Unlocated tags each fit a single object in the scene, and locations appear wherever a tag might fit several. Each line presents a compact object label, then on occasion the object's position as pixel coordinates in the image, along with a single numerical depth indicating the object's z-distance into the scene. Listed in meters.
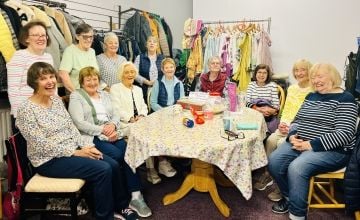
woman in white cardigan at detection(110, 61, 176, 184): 2.75
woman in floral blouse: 1.87
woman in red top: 3.30
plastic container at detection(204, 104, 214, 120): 2.39
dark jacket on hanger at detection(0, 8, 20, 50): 2.34
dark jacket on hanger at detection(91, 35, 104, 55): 3.36
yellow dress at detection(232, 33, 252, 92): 3.93
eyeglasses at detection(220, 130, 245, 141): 1.92
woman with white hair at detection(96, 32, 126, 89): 3.08
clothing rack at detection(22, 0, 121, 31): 3.76
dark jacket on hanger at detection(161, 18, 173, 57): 4.54
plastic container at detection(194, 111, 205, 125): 2.25
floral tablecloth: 1.81
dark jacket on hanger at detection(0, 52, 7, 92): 2.30
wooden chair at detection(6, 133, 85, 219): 1.84
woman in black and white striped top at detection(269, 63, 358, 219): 2.04
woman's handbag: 1.91
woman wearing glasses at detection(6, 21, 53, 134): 2.22
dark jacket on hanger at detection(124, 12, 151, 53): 4.22
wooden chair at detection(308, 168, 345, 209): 2.08
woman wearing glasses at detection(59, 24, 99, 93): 2.73
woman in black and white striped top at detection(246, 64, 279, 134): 3.01
